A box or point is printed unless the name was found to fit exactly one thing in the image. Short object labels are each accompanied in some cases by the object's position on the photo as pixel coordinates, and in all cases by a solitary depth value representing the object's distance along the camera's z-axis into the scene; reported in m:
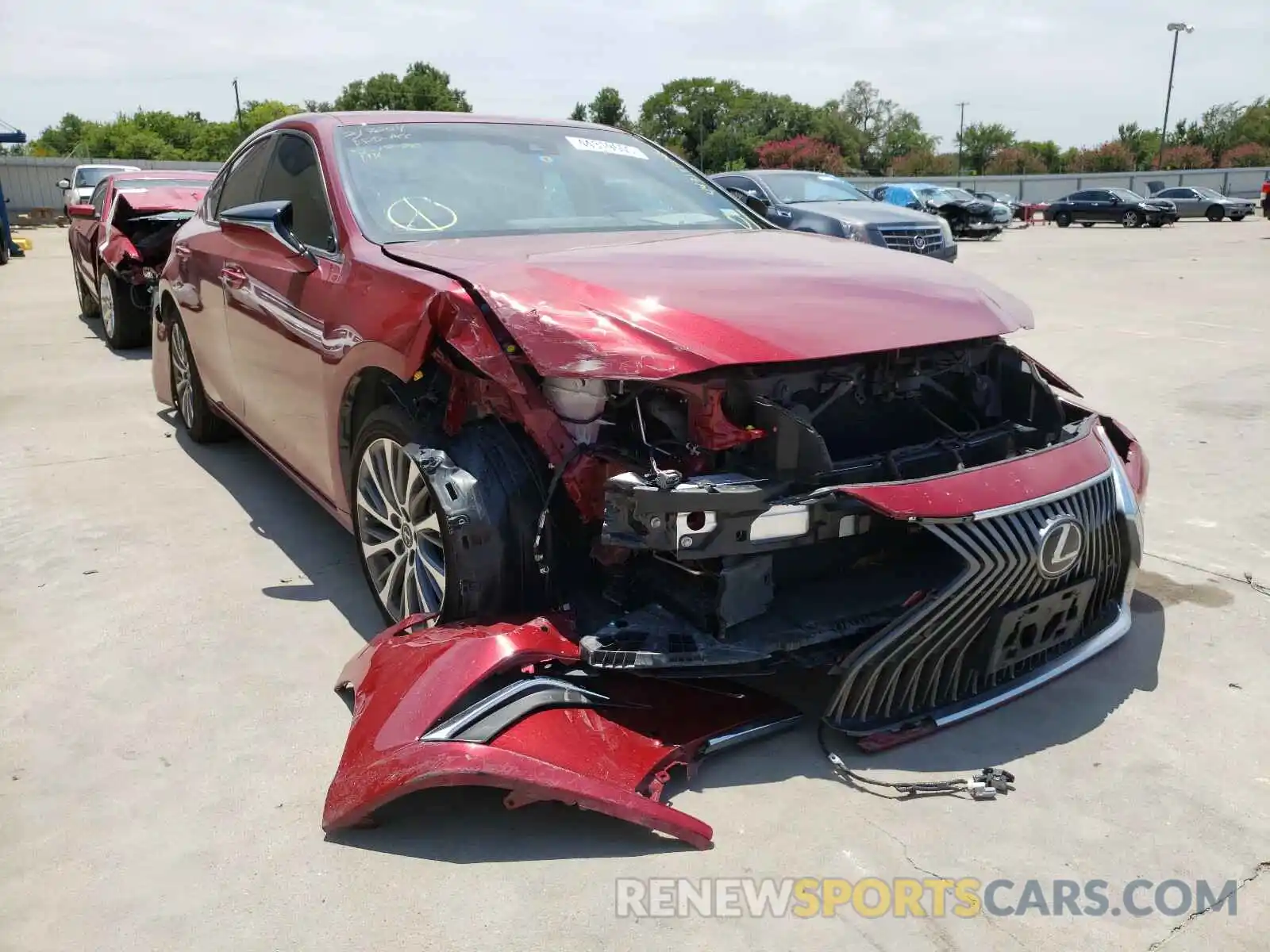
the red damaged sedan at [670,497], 2.45
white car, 17.92
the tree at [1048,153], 72.75
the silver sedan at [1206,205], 34.91
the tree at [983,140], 85.62
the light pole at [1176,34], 57.50
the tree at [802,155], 67.44
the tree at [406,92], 90.44
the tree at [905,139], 99.81
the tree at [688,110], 100.56
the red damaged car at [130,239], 8.68
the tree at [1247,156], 61.22
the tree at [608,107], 91.69
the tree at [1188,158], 62.31
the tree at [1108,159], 64.38
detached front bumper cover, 2.29
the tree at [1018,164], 69.31
